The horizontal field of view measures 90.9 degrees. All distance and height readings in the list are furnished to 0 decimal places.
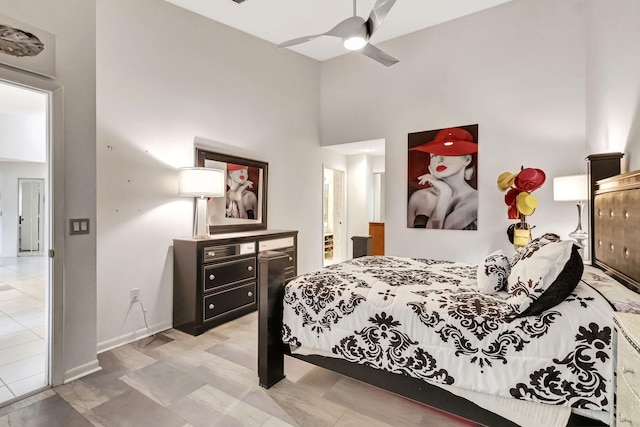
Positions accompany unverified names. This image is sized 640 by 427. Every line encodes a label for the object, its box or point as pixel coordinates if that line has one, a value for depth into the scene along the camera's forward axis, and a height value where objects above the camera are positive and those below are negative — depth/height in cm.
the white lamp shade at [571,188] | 269 +21
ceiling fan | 227 +144
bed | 135 -60
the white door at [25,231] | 218 -41
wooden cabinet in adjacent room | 595 -46
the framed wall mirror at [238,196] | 363 +20
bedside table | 87 -46
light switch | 227 -11
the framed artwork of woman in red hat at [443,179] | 397 +43
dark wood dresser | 307 -71
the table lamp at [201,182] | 312 +29
